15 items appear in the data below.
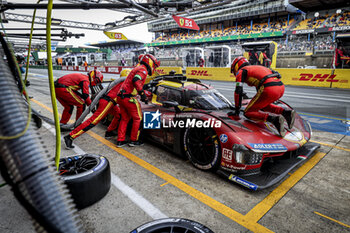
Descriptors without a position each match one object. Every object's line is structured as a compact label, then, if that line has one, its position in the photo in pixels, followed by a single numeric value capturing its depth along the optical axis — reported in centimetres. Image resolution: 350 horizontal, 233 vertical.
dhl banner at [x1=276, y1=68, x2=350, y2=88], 1177
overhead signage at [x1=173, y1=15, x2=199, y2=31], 1093
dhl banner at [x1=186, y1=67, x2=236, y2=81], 1682
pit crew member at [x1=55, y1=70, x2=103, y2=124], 495
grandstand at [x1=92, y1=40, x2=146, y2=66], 7080
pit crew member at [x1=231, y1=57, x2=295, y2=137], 360
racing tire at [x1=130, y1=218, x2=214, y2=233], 179
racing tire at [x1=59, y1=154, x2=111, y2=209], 235
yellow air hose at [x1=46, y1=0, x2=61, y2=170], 130
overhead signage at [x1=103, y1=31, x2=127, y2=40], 1277
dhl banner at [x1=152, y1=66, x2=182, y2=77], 1970
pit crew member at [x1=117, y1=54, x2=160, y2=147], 413
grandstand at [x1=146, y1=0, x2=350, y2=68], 2566
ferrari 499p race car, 281
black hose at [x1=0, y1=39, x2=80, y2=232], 99
